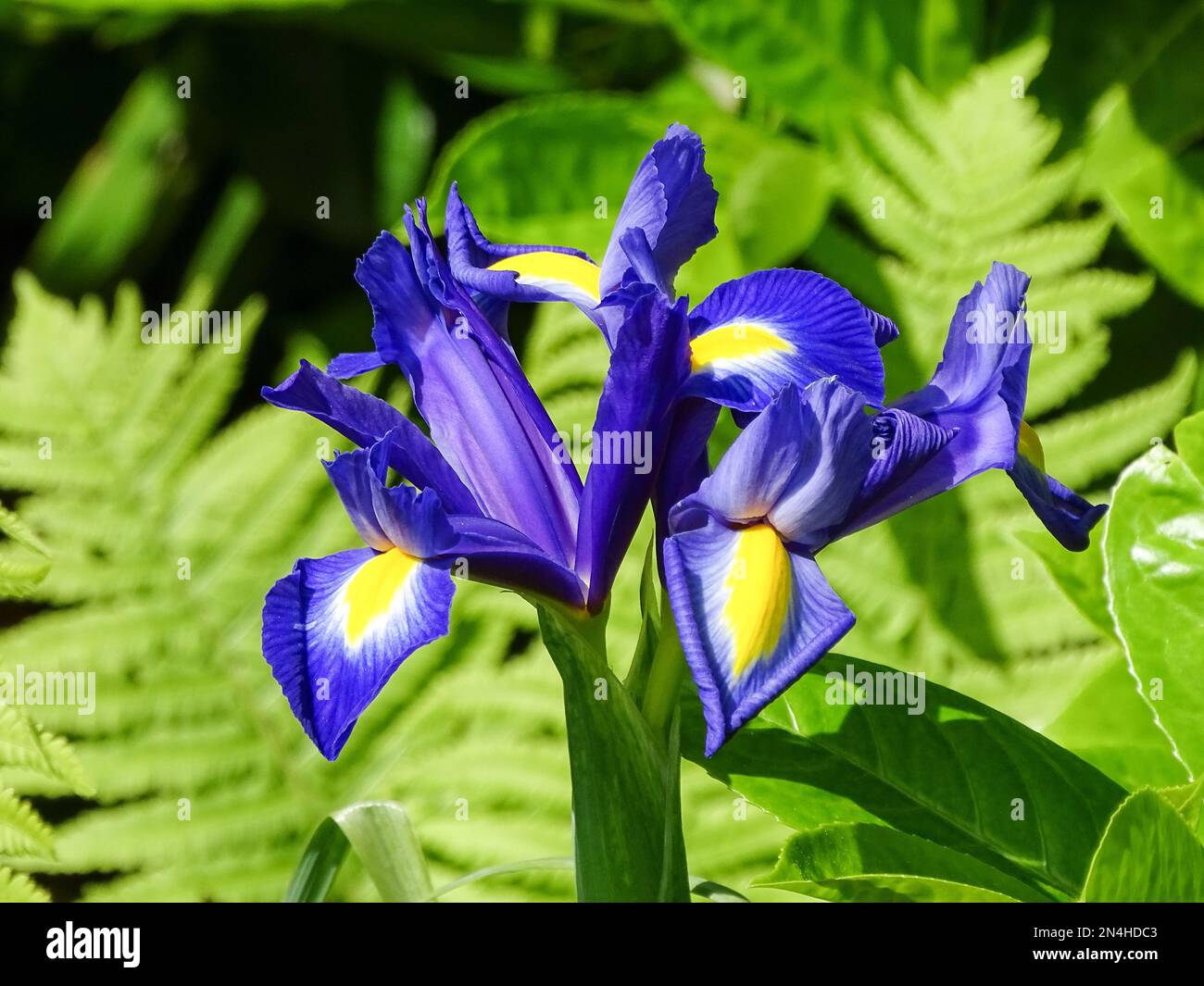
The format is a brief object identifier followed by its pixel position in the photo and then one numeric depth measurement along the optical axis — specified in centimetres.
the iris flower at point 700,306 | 63
